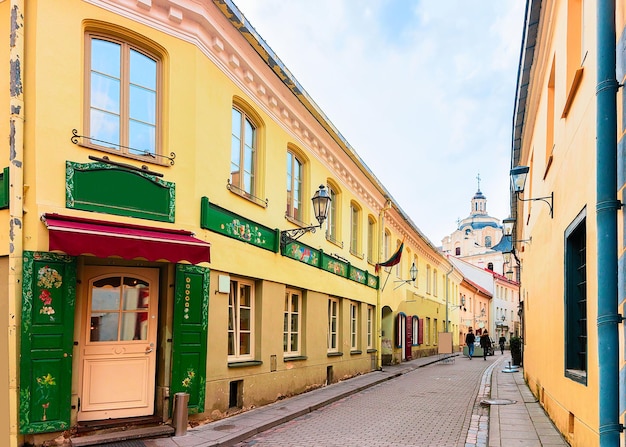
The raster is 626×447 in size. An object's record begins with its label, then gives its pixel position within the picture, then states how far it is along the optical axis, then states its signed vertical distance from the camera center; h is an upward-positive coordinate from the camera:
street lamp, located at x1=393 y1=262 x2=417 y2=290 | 23.92 -0.41
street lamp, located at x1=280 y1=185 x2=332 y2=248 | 11.24 +1.27
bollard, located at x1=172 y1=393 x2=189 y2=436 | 7.94 -2.10
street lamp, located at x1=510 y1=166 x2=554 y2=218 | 11.35 +1.86
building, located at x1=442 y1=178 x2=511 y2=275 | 89.56 +5.56
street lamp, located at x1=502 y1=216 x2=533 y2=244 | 15.66 +1.23
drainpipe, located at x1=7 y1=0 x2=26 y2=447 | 6.79 +0.85
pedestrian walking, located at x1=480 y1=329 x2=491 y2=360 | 33.65 -4.48
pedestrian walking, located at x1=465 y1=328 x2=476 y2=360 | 32.88 -4.34
